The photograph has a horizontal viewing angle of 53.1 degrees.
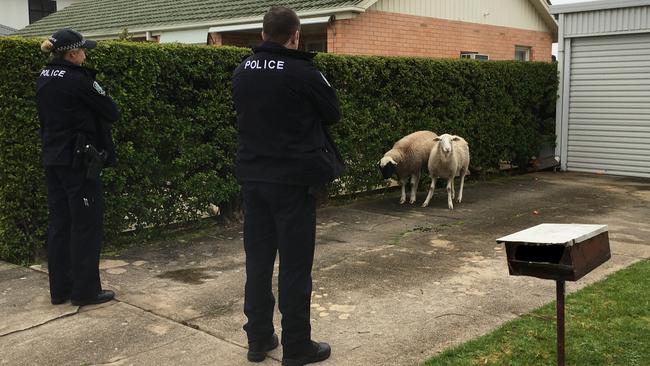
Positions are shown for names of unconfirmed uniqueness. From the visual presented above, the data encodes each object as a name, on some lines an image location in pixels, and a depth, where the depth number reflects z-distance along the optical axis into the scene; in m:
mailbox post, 3.60
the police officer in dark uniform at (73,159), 5.16
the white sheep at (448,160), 9.72
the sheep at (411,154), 10.02
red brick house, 14.16
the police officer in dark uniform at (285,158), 3.99
